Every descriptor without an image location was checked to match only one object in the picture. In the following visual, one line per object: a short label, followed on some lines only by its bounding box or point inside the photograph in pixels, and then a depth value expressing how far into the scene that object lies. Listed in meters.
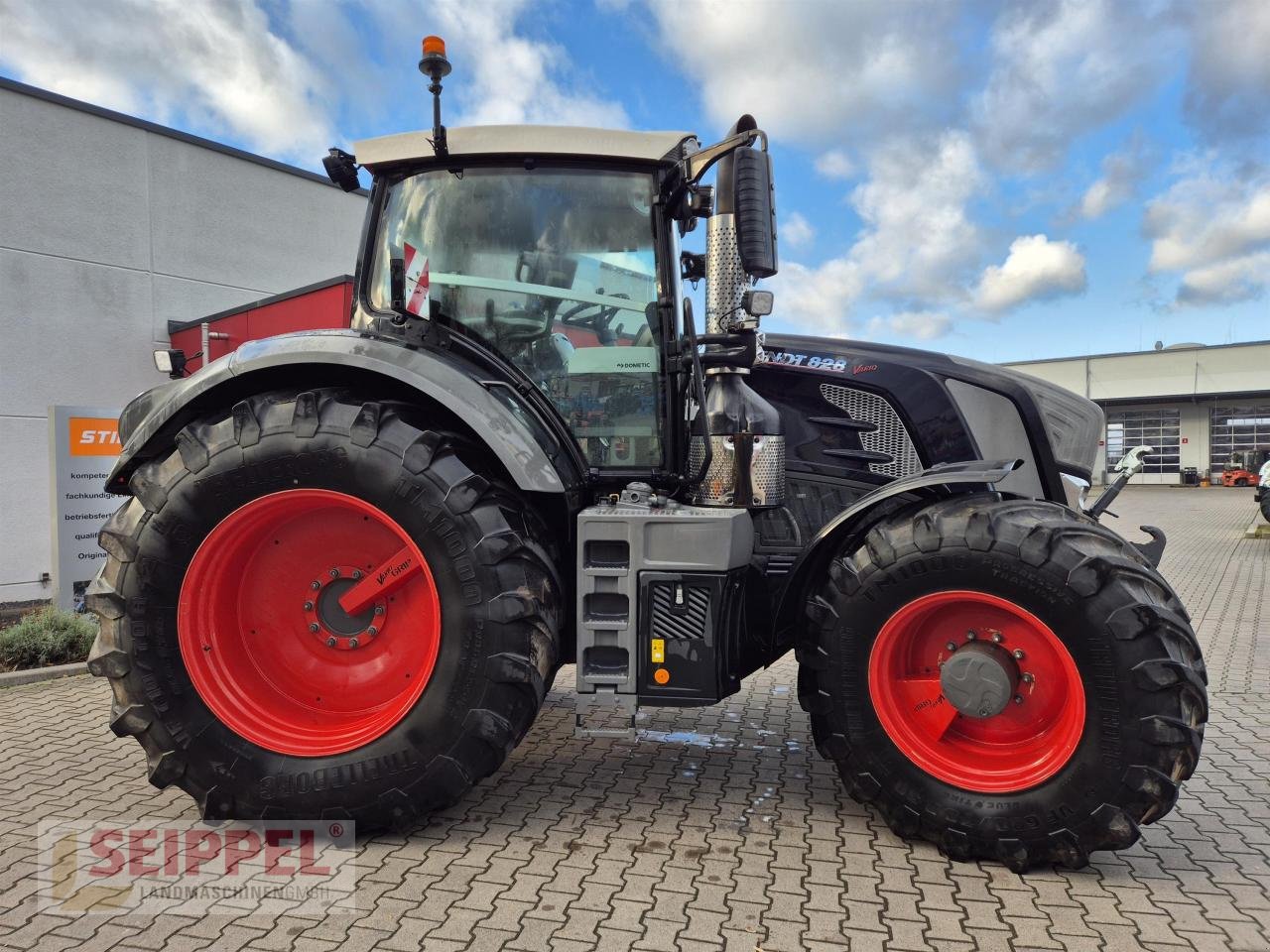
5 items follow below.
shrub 5.68
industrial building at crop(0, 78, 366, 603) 9.17
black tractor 2.84
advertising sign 6.70
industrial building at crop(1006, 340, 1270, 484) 32.19
